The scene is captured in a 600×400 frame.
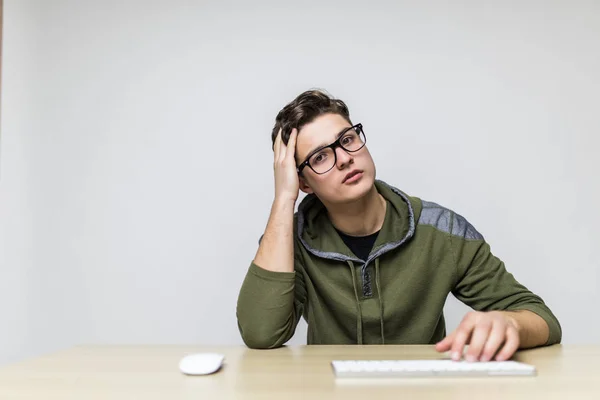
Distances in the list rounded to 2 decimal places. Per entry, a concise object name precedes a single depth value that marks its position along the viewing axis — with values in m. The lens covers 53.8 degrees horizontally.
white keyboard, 0.88
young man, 1.51
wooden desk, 0.80
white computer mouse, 0.93
